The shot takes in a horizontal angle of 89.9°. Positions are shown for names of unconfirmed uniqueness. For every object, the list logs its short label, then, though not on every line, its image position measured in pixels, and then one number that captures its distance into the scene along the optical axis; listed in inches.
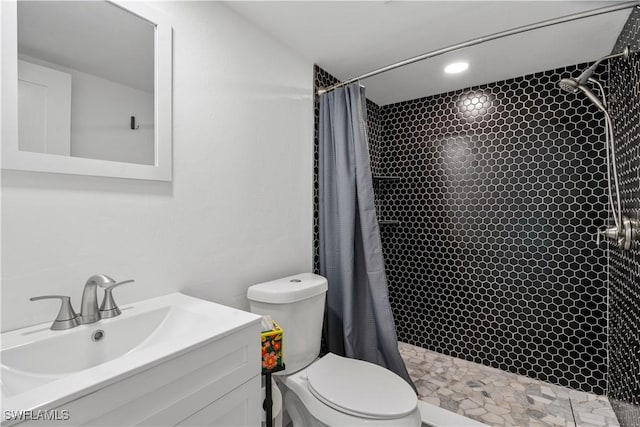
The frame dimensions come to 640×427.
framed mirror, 37.2
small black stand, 52.1
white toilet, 49.5
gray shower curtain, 77.2
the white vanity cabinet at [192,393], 27.6
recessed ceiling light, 82.5
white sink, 26.5
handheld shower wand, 58.8
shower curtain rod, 52.2
